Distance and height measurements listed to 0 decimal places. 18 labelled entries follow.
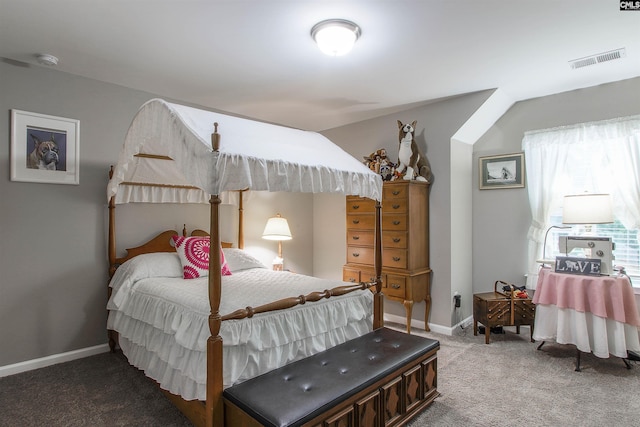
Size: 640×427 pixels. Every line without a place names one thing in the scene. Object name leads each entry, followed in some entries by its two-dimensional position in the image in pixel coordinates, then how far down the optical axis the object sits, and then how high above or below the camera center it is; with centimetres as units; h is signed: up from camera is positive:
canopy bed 189 -56
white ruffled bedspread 200 -71
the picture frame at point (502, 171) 398 +50
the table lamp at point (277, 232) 435 -21
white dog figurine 392 +68
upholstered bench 169 -91
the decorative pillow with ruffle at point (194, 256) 319 -39
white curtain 334 +48
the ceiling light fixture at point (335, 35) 235 +123
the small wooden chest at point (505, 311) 354 -98
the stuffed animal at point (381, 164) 411 +61
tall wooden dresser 380 -32
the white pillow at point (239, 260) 362 -48
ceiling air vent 282 +129
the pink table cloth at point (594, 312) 286 -82
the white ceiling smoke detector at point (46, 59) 283 +126
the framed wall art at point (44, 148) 293 +58
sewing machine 305 -29
